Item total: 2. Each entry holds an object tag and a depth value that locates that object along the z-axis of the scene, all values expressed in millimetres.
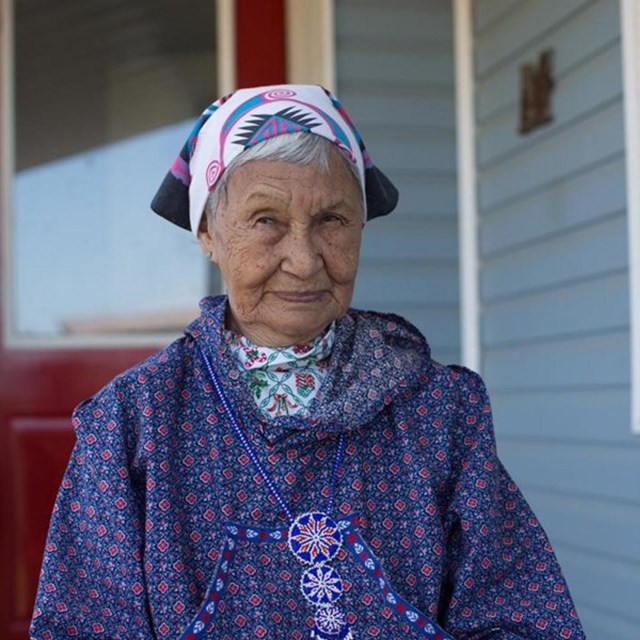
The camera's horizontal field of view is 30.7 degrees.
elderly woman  1543
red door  3631
